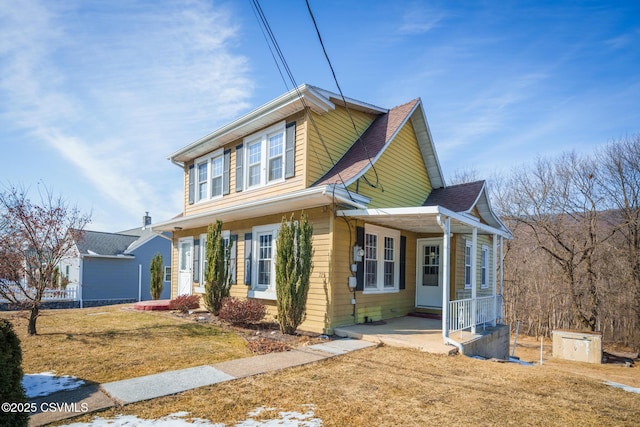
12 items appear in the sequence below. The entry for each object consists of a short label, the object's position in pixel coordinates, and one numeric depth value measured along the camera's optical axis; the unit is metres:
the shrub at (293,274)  8.19
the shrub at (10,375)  3.12
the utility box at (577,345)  12.27
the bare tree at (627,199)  14.77
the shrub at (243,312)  9.11
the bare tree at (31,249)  8.24
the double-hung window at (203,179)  13.50
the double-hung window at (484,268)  14.72
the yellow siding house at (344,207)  8.73
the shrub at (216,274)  10.27
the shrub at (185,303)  11.80
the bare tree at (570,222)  15.77
